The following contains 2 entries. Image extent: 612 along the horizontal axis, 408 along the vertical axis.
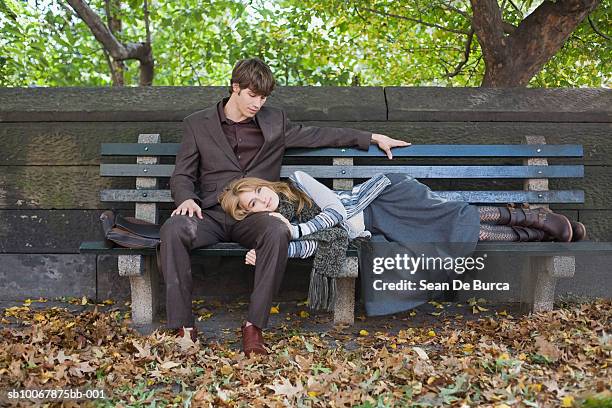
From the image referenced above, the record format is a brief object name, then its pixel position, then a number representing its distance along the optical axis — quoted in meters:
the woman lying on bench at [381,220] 4.16
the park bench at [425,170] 4.71
